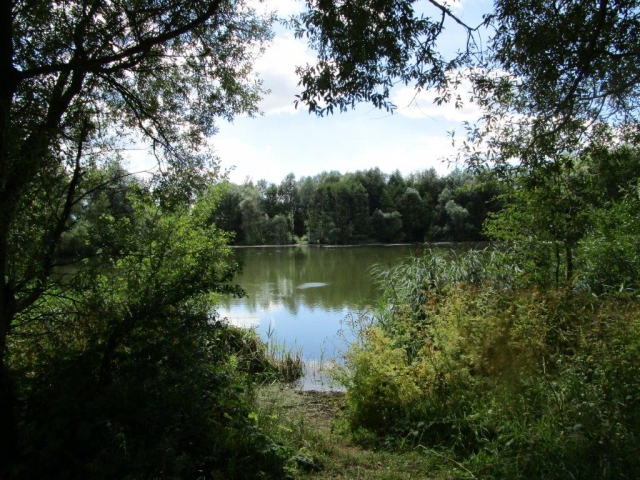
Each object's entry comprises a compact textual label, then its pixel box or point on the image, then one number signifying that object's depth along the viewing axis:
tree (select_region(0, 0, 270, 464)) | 2.53
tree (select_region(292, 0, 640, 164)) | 3.21
